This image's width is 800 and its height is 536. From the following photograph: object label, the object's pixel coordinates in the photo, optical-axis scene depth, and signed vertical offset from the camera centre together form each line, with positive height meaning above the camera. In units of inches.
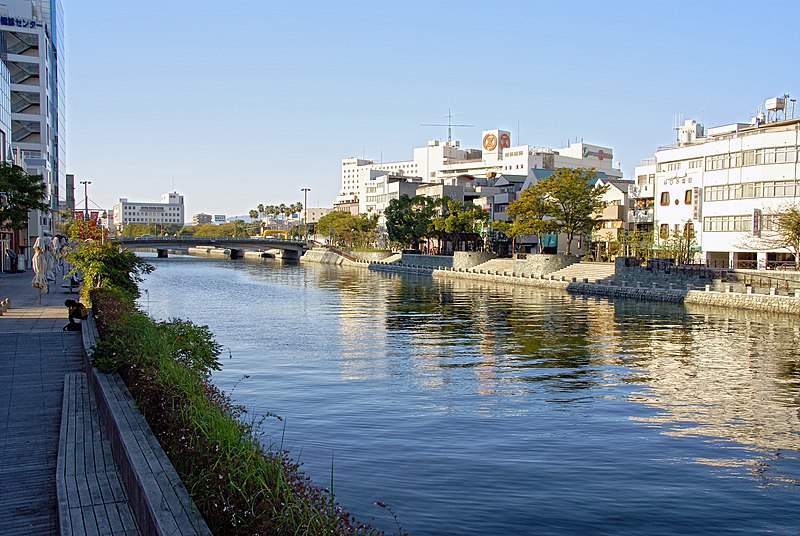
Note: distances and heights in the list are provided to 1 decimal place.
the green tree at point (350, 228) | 5177.2 +177.7
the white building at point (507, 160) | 6382.9 +892.3
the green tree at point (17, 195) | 1657.2 +134.3
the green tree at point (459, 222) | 3843.5 +167.2
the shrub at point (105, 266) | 1174.3 -27.5
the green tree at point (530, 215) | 3063.5 +167.5
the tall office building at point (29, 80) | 3469.5 +827.8
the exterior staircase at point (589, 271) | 2650.1 -67.8
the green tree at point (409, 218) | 4156.0 +197.2
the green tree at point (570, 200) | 2999.5 +226.4
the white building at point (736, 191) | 2183.8 +207.1
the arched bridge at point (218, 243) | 4448.8 +51.7
